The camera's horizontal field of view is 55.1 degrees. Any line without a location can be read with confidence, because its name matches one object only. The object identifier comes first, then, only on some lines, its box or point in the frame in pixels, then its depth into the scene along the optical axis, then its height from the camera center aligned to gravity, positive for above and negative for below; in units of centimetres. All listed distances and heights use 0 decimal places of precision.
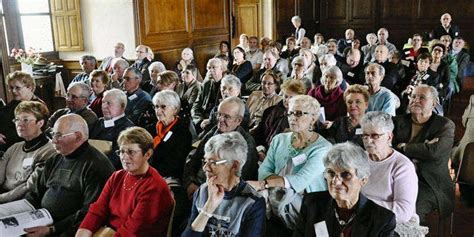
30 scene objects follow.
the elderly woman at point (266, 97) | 444 -68
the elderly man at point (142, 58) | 698 -40
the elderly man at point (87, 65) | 630 -43
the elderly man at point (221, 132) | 305 -82
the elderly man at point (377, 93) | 419 -65
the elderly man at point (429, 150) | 301 -85
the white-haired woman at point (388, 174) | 236 -79
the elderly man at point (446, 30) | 983 -18
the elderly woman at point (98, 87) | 471 -56
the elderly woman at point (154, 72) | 560 -49
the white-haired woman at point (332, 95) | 431 -66
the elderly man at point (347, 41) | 1055 -38
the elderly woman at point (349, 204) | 194 -78
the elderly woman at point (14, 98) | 416 -58
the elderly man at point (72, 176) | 271 -84
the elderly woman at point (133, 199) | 235 -87
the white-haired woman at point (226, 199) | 214 -80
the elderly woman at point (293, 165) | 256 -81
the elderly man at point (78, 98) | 414 -57
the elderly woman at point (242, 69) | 676 -60
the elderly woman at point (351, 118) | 345 -70
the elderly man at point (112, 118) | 372 -70
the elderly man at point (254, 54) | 848 -49
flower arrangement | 713 -31
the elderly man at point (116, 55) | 722 -35
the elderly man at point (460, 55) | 814 -61
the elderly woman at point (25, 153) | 311 -81
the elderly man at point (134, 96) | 462 -66
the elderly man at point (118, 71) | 577 -48
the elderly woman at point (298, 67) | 534 -47
